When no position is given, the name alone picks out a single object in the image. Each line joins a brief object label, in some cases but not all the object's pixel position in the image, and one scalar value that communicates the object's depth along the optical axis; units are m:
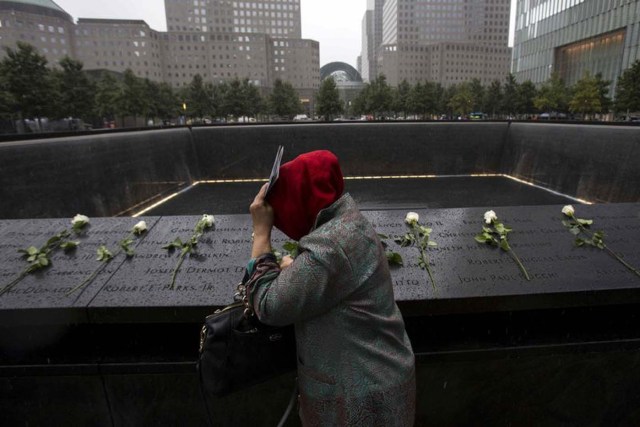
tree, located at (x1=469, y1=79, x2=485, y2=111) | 49.50
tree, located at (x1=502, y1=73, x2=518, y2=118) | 43.14
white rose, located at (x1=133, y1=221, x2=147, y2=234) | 3.03
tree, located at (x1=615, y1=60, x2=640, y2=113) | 27.77
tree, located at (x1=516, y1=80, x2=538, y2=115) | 42.50
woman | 1.23
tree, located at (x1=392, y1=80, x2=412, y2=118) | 50.81
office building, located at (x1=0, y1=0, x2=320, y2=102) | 79.25
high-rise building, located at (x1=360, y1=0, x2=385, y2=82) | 188.12
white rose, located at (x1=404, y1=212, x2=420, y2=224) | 3.03
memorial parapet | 2.35
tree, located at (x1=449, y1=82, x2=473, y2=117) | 51.16
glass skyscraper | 41.61
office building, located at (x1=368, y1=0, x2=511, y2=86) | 110.81
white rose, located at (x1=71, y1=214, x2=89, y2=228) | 3.07
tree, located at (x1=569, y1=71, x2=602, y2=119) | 33.59
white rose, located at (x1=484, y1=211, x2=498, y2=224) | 3.07
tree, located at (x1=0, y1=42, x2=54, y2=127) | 22.78
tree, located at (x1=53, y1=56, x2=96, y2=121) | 28.47
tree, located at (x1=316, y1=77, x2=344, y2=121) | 42.88
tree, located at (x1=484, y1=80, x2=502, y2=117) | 46.22
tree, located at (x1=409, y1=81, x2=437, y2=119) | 48.66
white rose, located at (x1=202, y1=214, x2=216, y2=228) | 3.08
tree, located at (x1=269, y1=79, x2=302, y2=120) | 45.34
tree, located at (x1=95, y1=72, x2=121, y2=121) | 35.84
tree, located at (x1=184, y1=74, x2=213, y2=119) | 43.09
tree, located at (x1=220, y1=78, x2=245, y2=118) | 41.88
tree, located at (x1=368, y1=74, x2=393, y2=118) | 47.72
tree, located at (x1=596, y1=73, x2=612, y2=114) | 33.94
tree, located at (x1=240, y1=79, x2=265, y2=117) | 43.09
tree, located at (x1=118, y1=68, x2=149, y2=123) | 36.84
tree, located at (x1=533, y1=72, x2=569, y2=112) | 40.59
